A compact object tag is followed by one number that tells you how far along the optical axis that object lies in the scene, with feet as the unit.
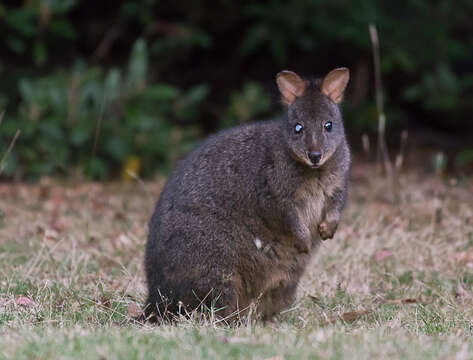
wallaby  32.55
